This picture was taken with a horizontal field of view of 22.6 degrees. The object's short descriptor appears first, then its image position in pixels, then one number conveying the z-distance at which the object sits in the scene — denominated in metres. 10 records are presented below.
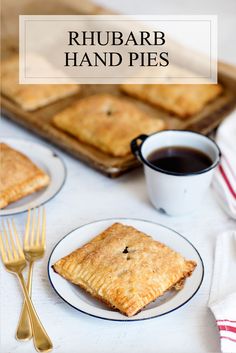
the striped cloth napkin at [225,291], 0.79
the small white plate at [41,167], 1.04
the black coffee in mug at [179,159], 1.04
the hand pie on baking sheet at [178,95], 1.33
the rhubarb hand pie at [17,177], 1.05
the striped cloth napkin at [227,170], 1.08
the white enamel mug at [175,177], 1.00
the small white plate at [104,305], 0.81
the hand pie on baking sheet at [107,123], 1.20
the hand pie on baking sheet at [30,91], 1.34
